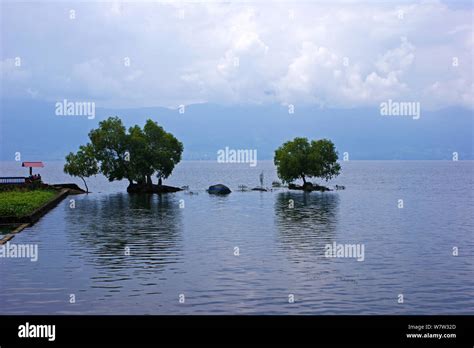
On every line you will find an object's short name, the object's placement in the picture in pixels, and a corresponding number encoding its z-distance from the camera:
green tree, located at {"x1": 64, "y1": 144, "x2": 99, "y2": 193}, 118.12
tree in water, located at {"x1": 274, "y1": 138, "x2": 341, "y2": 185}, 129.88
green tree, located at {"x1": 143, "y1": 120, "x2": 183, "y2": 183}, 120.88
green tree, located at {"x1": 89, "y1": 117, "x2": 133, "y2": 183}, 119.12
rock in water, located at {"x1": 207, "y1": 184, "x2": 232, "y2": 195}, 117.38
